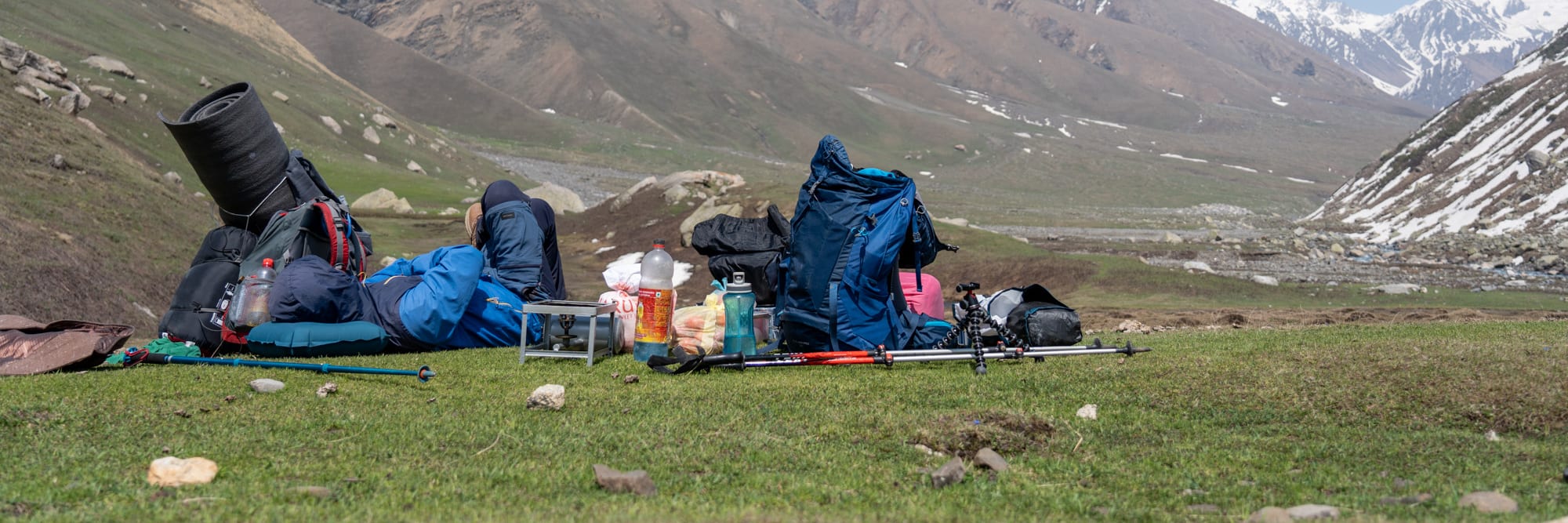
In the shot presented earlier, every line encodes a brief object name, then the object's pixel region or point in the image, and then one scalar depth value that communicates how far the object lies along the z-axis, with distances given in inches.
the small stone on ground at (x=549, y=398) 305.6
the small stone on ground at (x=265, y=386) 322.3
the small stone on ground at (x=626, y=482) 212.2
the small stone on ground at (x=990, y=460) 239.3
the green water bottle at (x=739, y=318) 407.5
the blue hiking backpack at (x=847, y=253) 393.7
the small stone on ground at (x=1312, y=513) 191.6
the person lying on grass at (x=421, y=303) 424.2
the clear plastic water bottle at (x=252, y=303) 419.8
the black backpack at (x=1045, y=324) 438.3
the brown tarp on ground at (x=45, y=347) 348.2
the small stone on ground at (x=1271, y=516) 190.9
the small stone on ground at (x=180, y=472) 208.2
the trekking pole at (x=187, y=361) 351.6
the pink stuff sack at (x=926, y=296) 498.0
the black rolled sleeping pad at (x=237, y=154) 466.6
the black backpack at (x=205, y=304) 417.4
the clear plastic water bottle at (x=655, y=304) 388.5
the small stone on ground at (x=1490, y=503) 197.2
